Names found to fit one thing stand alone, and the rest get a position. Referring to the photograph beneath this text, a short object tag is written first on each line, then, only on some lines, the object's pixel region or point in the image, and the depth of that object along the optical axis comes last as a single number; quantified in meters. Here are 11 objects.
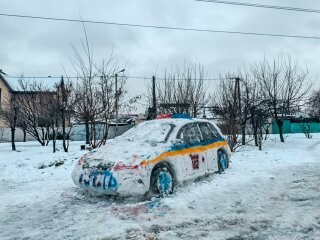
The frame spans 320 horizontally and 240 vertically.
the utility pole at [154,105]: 20.70
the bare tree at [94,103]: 13.27
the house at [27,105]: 19.53
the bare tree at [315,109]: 36.05
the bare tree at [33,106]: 20.04
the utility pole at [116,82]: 14.55
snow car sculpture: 6.11
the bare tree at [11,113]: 18.83
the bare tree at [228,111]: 14.70
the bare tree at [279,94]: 19.70
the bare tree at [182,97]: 18.38
